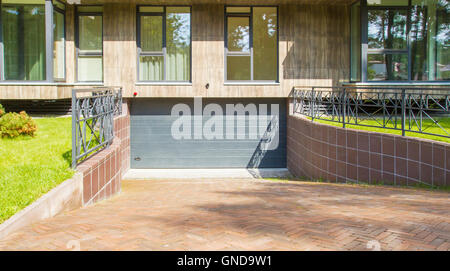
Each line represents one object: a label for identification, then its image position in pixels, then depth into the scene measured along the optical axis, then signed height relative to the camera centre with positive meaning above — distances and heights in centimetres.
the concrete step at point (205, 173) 1437 -217
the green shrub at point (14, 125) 934 -35
